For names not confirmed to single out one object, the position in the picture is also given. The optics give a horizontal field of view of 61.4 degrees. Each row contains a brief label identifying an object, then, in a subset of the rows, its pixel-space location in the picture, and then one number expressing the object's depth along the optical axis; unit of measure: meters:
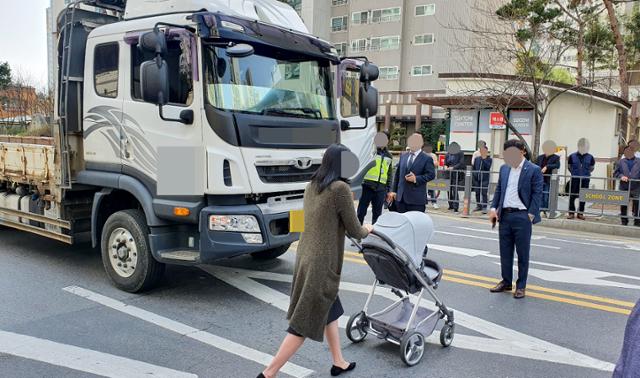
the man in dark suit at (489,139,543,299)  6.06
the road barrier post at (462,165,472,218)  13.45
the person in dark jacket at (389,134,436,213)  7.55
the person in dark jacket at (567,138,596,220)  12.21
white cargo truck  5.31
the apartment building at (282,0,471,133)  39.28
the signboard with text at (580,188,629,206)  11.36
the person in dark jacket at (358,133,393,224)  8.70
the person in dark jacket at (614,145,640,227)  11.31
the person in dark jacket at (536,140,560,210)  12.55
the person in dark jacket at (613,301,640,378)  1.40
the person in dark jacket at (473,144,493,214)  13.60
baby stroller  4.32
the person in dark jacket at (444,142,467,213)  14.04
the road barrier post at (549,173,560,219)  12.15
